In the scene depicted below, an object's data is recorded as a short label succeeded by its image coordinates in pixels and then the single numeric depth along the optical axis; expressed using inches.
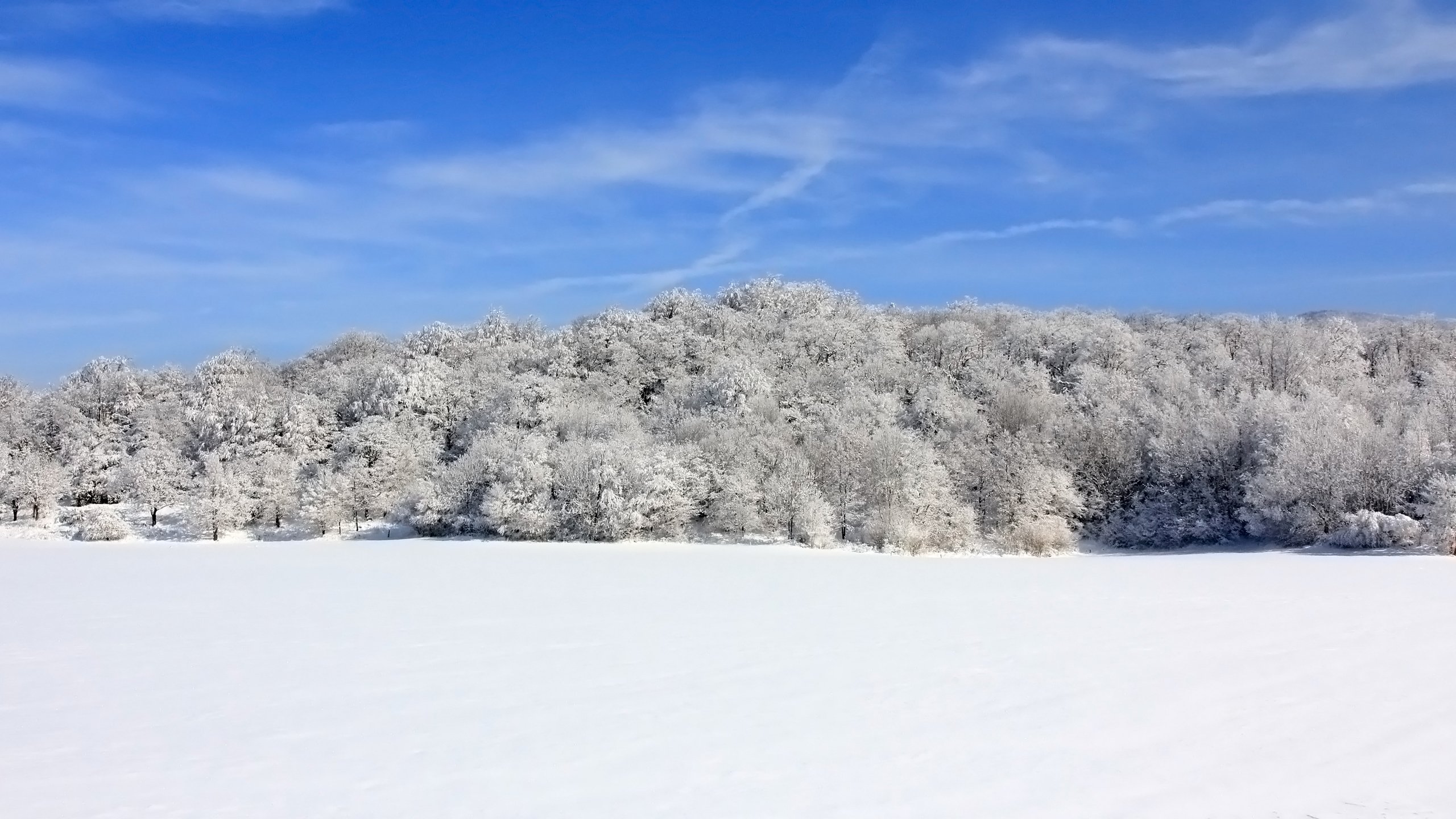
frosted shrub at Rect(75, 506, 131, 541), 1521.9
